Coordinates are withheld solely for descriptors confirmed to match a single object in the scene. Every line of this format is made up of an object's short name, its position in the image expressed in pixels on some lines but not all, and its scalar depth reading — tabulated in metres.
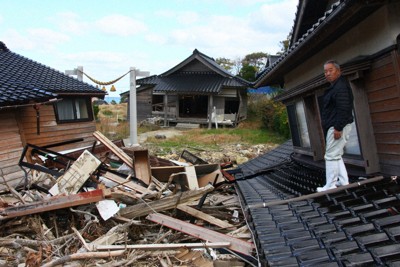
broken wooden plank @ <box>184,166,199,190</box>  7.69
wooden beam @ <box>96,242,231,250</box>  4.53
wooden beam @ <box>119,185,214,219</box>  5.84
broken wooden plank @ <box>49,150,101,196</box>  6.50
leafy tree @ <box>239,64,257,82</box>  33.61
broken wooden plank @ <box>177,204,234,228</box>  5.99
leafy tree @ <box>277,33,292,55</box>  30.08
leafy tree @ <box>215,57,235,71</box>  48.61
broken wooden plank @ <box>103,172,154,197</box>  6.83
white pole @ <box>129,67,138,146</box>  15.41
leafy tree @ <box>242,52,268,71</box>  48.16
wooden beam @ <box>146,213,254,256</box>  4.54
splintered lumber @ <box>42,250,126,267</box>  4.40
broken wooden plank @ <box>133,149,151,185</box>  7.98
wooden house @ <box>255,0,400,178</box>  4.27
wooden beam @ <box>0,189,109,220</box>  5.52
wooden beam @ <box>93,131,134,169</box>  8.57
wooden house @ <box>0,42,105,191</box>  10.99
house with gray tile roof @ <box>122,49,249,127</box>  27.49
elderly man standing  4.52
